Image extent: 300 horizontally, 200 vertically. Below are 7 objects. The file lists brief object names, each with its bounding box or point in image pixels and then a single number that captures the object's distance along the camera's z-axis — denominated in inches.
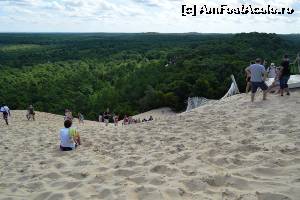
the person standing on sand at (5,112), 580.4
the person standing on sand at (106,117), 613.2
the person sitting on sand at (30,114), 667.8
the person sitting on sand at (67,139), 248.8
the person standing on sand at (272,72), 414.0
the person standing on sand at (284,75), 328.0
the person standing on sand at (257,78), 328.4
